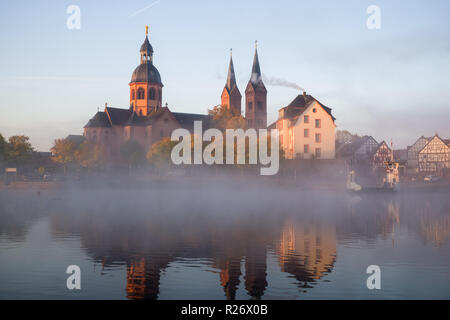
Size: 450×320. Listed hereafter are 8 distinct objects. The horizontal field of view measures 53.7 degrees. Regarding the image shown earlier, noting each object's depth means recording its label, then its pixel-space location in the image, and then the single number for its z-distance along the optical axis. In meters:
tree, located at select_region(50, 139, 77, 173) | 107.38
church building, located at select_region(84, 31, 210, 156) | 122.38
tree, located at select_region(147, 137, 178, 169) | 91.62
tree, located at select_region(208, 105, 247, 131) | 91.81
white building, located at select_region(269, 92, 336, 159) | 95.50
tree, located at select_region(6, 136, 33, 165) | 98.00
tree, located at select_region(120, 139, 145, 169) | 111.00
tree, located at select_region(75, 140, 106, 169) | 106.81
